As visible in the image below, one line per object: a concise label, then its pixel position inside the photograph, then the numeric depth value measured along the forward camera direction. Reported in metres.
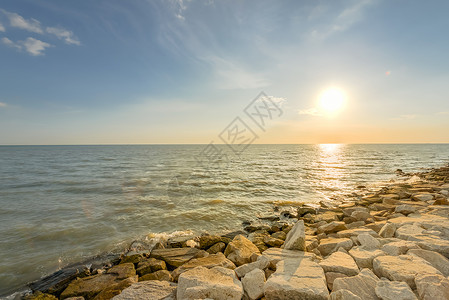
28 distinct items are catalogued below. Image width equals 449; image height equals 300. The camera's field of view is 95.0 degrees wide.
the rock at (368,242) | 4.37
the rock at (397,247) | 3.89
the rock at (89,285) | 4.15
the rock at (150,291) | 3.41
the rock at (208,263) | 4.32
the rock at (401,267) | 3.01
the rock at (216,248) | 5.67
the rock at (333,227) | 6.32
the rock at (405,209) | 7.19
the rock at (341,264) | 3.46
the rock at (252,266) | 3.78
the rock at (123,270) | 4.60
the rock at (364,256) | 3.71
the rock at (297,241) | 4.56
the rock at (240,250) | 4.74
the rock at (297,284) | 2.83
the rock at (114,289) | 3.81
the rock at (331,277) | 3.30
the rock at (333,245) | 4.61
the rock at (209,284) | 2.96
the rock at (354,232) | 5.22
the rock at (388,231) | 5.06
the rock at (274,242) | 5.91
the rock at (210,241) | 6.00
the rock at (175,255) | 5.16
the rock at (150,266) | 4.76
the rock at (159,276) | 4.36
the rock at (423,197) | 9.03
